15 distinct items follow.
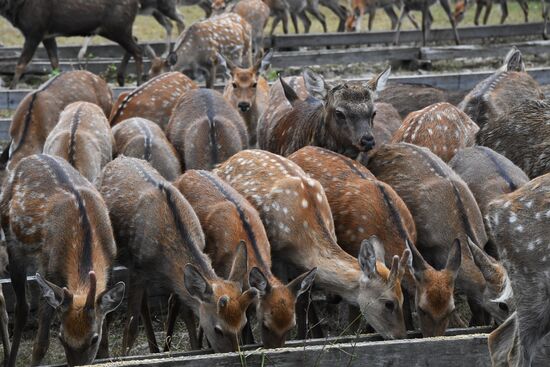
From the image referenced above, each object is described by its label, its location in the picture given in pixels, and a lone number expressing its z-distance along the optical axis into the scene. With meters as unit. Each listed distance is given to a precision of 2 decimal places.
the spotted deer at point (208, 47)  28.91
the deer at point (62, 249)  11.60
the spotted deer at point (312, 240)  12.59
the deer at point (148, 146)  17.55
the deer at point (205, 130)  18.02
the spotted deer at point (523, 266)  10.75
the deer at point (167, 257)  12.05
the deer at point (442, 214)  13.27
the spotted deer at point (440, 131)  17.31
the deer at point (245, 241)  12.13
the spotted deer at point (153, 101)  20.86
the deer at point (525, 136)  15.95
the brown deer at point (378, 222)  12.48
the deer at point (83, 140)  17.27
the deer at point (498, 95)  18.89
